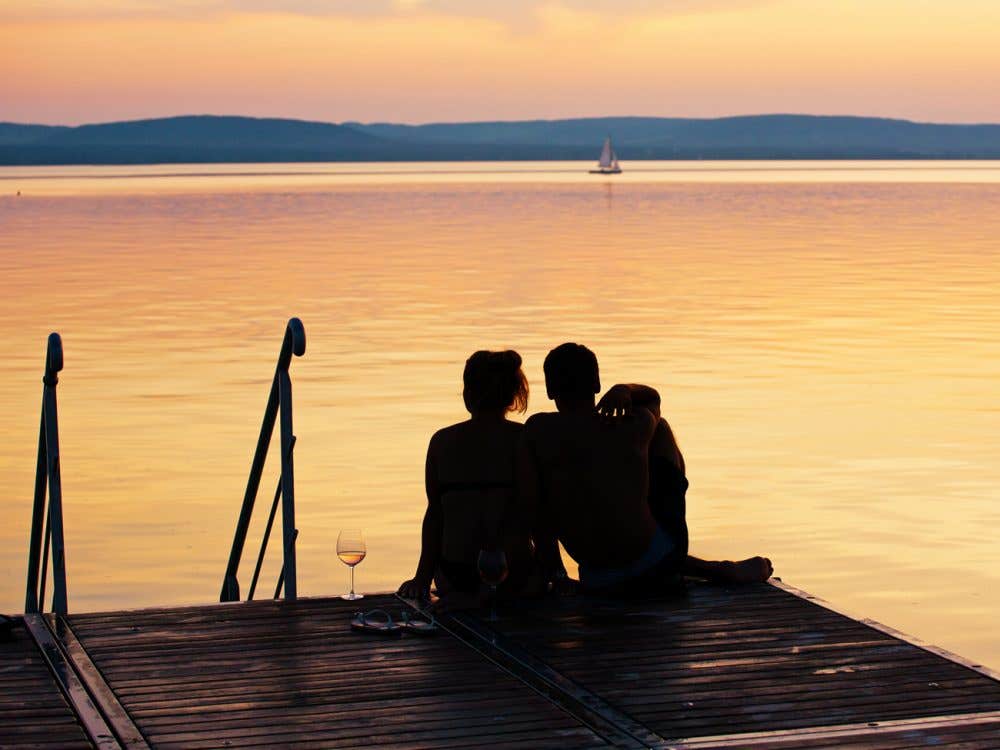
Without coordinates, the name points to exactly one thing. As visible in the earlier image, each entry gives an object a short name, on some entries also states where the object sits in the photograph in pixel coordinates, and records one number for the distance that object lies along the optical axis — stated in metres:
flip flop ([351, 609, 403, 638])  7.00
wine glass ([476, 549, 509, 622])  6.71
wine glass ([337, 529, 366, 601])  7.38
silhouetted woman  7.32
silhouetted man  7.33
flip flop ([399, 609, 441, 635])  7.03
